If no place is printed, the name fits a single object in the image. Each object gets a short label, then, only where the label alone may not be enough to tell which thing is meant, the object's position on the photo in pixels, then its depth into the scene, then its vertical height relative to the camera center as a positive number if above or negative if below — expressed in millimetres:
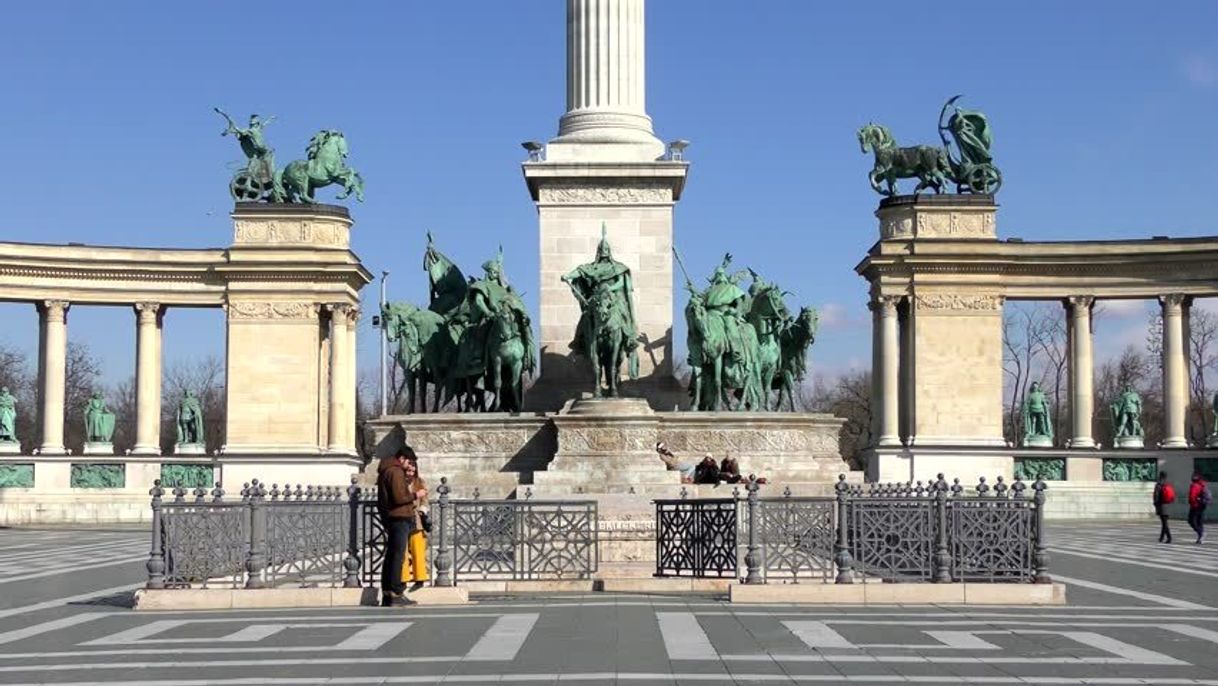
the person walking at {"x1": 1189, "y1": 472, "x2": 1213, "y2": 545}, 42950 -1336
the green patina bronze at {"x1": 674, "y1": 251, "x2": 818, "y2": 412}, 38906 +2563
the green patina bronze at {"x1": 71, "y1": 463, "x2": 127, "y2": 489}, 69750 -981
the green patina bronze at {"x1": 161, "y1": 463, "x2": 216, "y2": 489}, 70875 -996
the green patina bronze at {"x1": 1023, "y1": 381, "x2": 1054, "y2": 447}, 74750 +1285
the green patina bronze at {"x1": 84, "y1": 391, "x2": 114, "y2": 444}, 74125 +1293
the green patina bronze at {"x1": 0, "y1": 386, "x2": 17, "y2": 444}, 71562 +1414
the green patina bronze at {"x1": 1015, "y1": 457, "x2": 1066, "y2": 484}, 69812 -680
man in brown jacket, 20438 -808
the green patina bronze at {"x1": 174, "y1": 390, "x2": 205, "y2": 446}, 75125 +1353
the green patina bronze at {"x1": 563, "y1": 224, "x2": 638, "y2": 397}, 35938 +2873
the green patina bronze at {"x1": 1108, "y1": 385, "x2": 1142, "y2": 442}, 72875 +1497
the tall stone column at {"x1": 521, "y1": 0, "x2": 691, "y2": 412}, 39000 +5087
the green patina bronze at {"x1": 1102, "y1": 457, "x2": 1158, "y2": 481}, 69000 -713
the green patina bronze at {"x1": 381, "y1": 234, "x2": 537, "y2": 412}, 38406 +2624
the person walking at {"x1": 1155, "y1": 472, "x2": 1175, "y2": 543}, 42938 -1254
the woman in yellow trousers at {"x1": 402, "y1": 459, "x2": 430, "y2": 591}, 21078 -1180
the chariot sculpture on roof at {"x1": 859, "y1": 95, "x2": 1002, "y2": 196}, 75562 +12811
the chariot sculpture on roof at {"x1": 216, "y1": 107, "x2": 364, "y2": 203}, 77688 +12658
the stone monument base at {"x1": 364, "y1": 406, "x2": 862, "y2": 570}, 34594 +76
